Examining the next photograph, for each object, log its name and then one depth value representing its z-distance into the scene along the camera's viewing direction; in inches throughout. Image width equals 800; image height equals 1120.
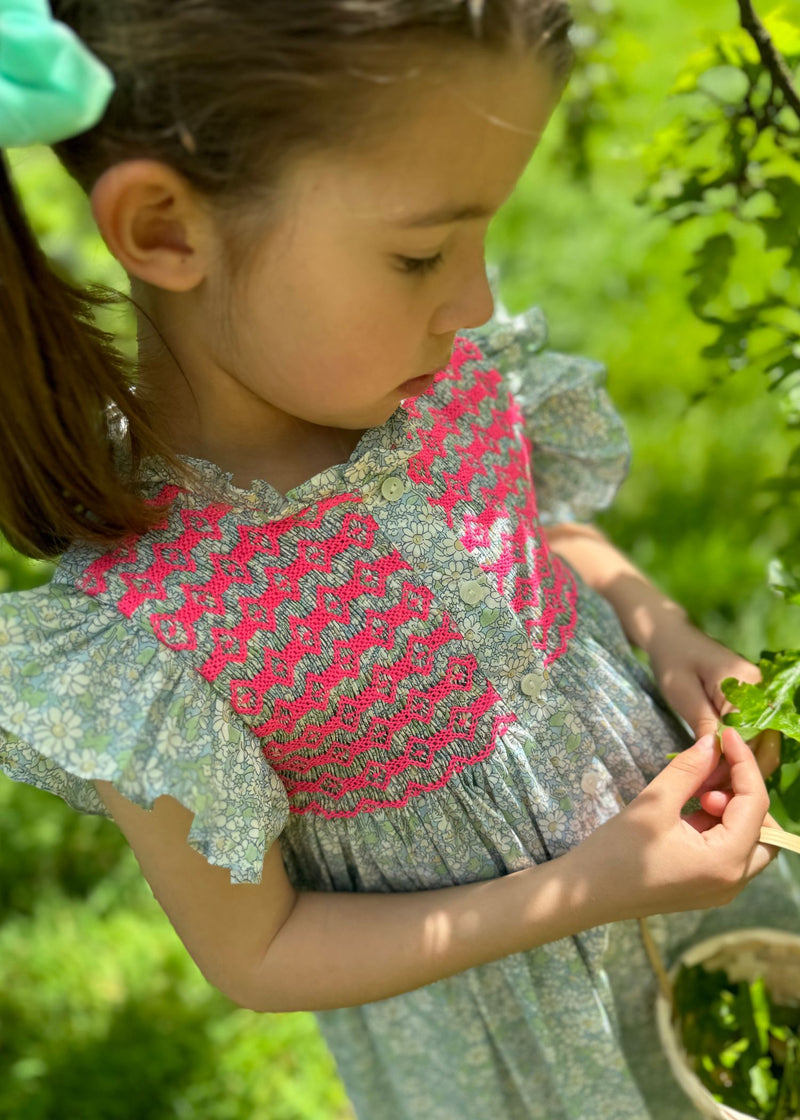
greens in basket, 26.0
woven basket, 26.5
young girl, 19.4
